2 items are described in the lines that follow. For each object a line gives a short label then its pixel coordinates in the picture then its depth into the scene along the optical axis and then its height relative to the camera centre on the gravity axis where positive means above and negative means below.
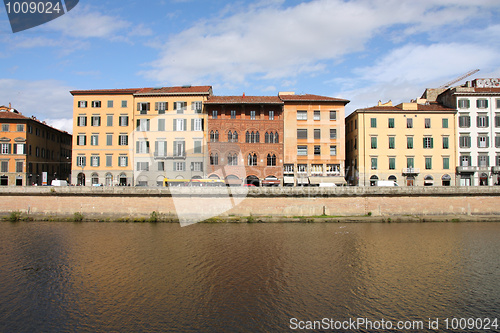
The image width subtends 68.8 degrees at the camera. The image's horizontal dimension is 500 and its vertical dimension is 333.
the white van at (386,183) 45.22 -0.65
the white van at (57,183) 45.19 -0.59
